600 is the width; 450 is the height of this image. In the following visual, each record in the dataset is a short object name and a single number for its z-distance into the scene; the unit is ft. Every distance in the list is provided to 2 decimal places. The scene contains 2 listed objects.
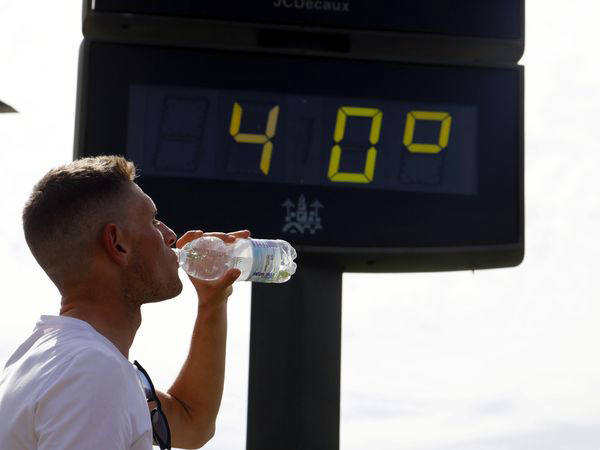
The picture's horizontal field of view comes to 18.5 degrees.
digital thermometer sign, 18.45
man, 10.01
